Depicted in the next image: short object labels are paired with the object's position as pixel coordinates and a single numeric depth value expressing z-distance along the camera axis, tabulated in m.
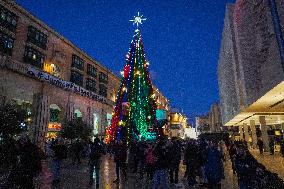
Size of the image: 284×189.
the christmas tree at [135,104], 25.17
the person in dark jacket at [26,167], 7.41
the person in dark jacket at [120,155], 12.65
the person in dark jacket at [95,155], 11.27
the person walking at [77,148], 21.87
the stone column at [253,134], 36.88
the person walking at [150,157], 9.33
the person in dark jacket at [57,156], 11.75
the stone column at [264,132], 31.71
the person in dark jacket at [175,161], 11.97
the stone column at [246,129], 43.66
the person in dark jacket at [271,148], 27.42
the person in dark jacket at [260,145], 27.27
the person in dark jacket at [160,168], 8.80
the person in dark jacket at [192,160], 11.61
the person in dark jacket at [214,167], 10.34
